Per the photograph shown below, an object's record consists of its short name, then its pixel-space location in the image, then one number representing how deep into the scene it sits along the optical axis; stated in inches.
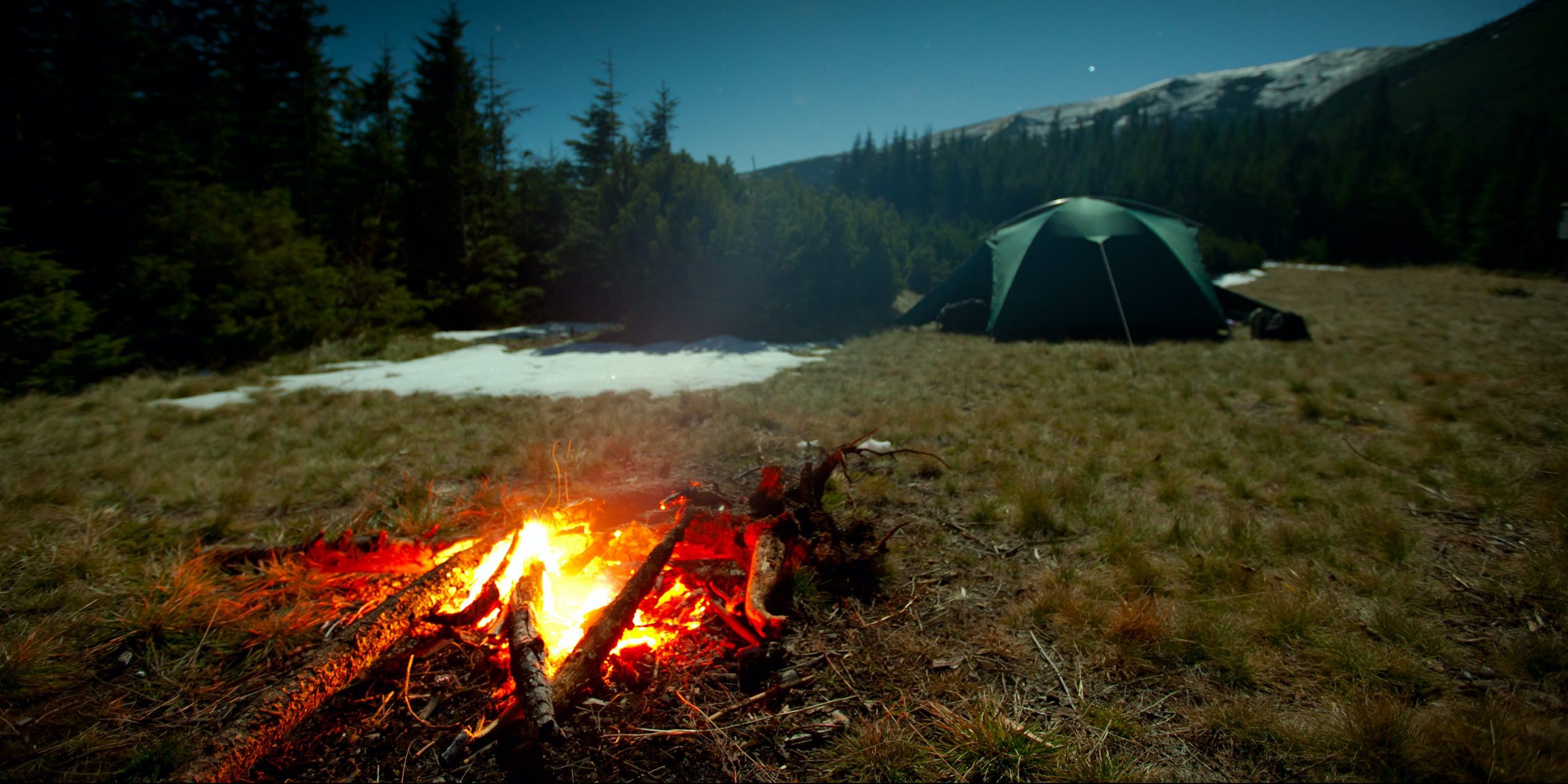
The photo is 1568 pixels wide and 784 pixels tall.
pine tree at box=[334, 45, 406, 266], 458.9
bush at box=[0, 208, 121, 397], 216.2
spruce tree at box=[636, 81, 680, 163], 787.4
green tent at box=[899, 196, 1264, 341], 329.1
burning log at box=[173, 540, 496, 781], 55.0
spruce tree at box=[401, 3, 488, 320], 521.3
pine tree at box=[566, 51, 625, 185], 779.4
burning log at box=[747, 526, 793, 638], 74.8
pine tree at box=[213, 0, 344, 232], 445.7
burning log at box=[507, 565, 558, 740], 59.1
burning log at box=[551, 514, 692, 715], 64.4
